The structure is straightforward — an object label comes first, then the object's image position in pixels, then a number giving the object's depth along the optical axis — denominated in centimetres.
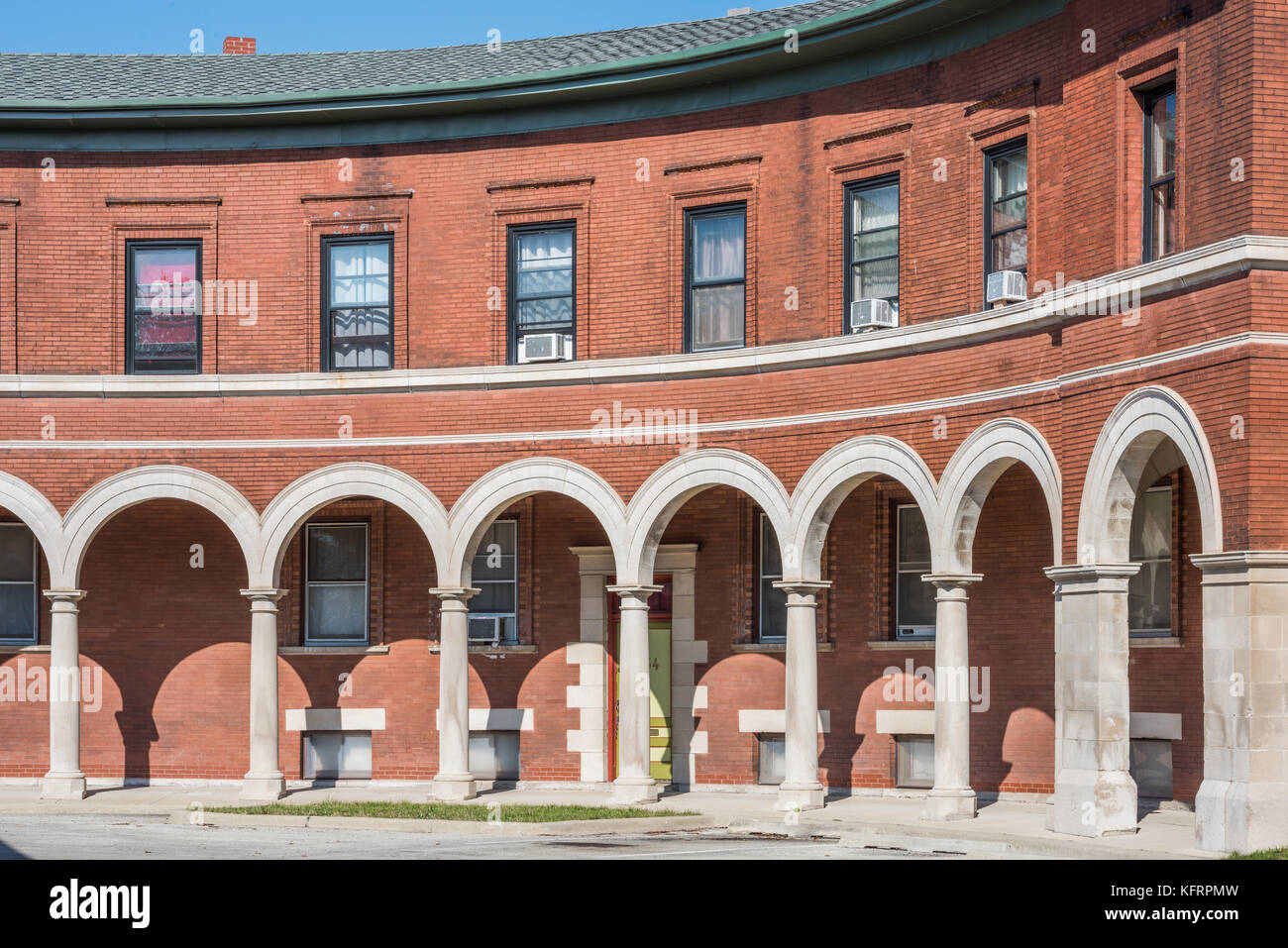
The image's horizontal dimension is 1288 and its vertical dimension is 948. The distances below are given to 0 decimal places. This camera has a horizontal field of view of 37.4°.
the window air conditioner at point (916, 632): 2419
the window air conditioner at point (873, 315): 2245
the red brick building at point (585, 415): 2152
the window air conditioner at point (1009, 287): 2066
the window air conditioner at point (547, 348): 2486
